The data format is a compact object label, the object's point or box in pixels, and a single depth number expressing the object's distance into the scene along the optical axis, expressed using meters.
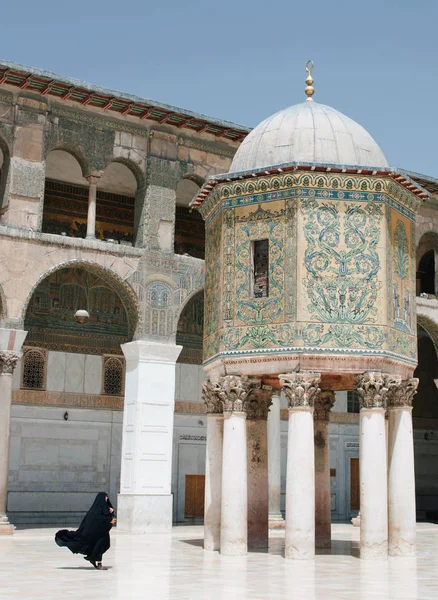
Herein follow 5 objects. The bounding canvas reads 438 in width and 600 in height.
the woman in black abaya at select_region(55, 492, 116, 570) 10.26
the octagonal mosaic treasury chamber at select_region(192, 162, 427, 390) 11.78
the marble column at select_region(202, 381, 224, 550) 12.49
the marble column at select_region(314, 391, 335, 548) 13.47
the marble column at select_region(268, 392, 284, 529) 18.22
